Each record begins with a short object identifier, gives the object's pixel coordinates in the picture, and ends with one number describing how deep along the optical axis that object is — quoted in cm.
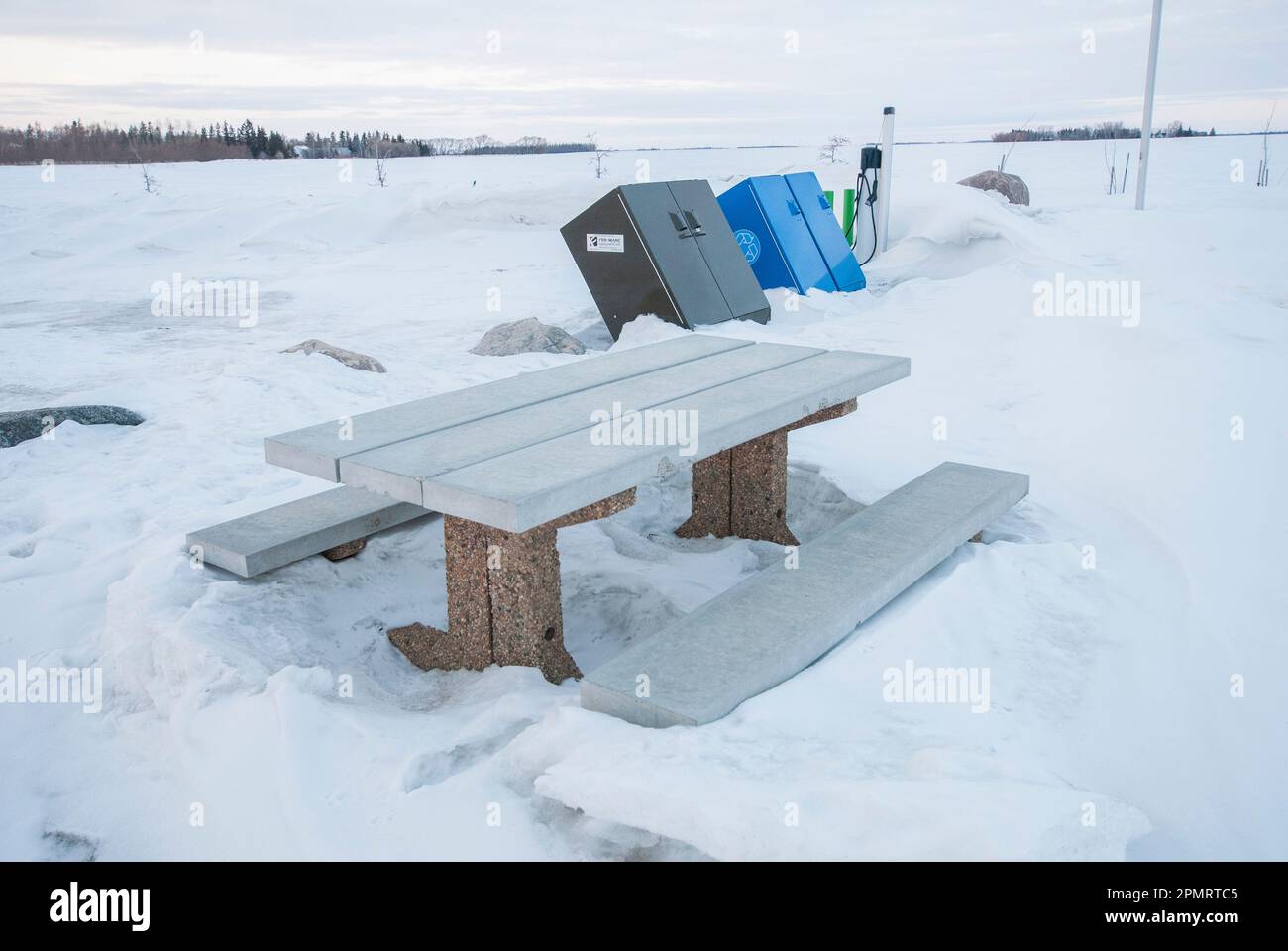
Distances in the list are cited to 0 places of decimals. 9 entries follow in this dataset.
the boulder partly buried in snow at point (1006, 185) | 1727
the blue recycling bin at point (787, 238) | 916
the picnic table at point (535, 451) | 263
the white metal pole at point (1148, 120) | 1352
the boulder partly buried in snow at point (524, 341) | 714
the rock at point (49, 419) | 496
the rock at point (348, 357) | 649
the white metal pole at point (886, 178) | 1052
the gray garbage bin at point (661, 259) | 773
